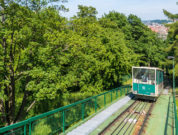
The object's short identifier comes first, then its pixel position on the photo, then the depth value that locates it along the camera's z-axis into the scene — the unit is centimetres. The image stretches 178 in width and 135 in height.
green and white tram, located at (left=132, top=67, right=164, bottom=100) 1658
